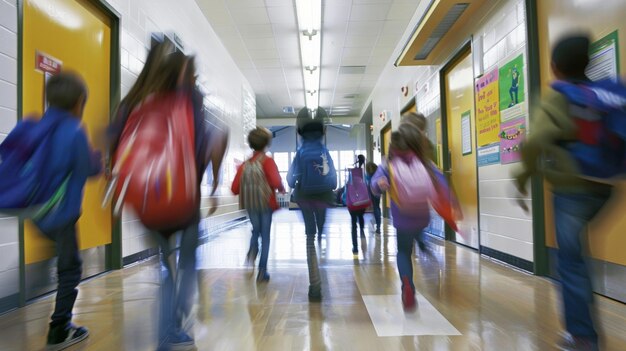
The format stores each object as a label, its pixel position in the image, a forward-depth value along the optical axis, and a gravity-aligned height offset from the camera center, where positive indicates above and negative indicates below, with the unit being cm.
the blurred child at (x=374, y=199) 584 -29
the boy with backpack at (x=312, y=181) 262 +0
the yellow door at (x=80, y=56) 263 +104
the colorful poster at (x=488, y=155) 375 +22
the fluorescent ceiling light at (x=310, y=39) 593 +263
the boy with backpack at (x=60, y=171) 159 +7
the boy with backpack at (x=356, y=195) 469 -18
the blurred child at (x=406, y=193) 214 -8
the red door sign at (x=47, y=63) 272 +91
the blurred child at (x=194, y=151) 142 +12
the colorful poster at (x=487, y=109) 379 +69
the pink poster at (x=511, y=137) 331 +35
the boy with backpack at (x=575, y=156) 143 +7
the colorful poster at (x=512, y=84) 333 +83
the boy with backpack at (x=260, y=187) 321 -3
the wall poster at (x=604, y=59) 235 +73
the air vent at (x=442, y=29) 418 +179
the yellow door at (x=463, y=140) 450 +46
